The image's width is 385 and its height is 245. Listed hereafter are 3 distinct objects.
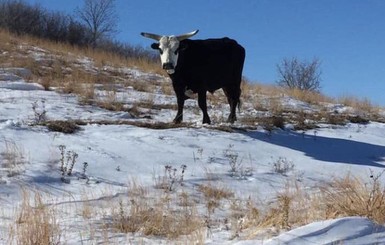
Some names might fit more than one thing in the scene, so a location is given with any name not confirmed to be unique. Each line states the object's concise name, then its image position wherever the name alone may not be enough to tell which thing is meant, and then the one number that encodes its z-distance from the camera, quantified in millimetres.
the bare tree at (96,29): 42688
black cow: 10285
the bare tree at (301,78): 39125
